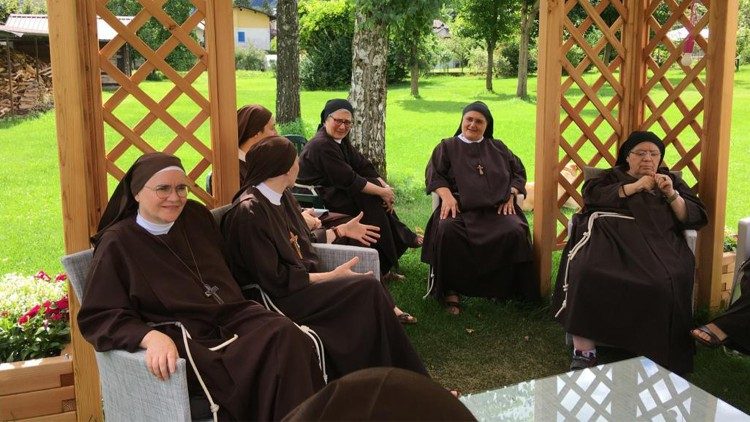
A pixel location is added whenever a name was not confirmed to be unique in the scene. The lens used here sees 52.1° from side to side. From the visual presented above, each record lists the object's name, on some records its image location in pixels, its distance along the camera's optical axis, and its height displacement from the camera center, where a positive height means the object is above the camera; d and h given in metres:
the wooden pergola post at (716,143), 4.35 -0.36
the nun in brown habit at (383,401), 0.76 -0.32
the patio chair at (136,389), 2.48 -1.00
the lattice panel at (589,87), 4.65 -0.03
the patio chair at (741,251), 3.98 -0.88
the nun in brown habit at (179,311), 2.63 -0.80
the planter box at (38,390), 3.06 -1.22
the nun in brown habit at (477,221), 4.71 -0.85
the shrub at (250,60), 33.22 +1.09
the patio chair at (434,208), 4.82 -0.80
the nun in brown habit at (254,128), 4.15 -0.23
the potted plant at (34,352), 3.08 -1.10
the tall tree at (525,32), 17.63 +1.15
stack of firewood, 17.59 +0.05
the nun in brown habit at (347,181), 5.00 -0.63
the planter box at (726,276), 4.70 -1.19
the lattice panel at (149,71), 3.20 +0.03
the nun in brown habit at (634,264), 3.85 -0.94
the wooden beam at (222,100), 3.36 -0.06
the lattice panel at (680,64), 4.56 +0.10
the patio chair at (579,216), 4.07 -0.79
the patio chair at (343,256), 3.59 -0.80
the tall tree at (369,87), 7.37 -0.03
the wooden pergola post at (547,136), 4.44 -0.32
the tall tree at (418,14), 6.64 +0.63
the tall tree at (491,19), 20.23 +1.69
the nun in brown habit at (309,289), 3.18 -0.86
